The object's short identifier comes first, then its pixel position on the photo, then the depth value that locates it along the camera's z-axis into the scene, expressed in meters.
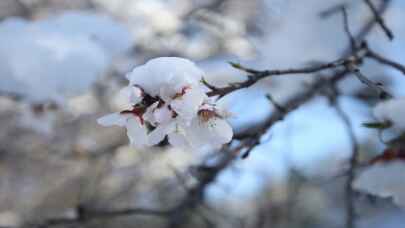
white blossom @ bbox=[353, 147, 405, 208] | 0.49
